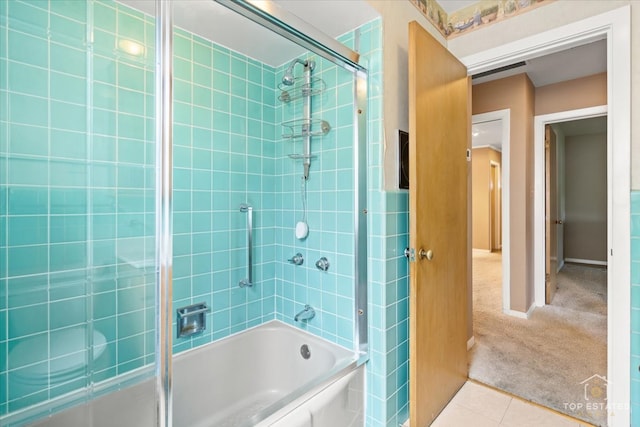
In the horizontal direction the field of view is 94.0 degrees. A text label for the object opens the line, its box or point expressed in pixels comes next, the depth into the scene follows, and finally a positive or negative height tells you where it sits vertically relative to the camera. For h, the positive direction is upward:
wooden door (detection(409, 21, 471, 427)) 1.47 -0.05
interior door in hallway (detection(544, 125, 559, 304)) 3.32 +0.00
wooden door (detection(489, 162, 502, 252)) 6.95 +0.14
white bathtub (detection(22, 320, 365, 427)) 1.25 -0.89
